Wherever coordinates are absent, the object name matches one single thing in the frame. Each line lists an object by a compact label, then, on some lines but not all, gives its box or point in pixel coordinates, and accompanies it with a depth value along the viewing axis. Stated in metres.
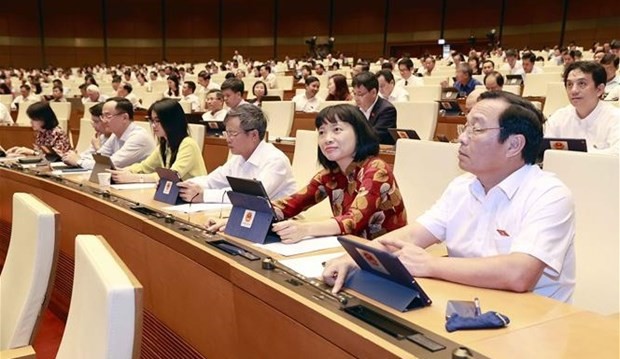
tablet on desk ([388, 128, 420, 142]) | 3.12
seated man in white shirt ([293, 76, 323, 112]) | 6.50
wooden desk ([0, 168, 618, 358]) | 1.02
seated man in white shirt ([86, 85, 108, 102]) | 7.49
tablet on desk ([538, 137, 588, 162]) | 2.37
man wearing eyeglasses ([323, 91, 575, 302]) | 1.31
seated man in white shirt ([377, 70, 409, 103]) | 5.57
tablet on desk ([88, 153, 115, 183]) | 2.94
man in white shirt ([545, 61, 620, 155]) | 3.08
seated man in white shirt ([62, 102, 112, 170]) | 3.46
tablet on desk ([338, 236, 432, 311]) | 1.15
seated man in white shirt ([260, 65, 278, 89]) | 10.15
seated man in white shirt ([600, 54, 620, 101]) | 5.00
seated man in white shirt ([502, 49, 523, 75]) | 8.55
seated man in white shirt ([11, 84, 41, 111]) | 8.88
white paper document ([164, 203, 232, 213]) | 2.26
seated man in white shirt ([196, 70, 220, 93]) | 8.70
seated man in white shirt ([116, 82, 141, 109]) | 7.97
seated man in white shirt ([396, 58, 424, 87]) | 7.76
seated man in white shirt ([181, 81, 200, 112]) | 7.39
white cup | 2.82
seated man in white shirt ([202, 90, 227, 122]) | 5.54
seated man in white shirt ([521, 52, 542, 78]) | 7.73
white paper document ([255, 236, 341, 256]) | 1.65
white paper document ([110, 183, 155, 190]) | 2.80
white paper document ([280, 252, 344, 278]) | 1.42
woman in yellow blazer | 3.02
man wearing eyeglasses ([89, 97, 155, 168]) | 3.55
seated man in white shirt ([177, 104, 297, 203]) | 2.46
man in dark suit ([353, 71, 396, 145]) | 3.85
